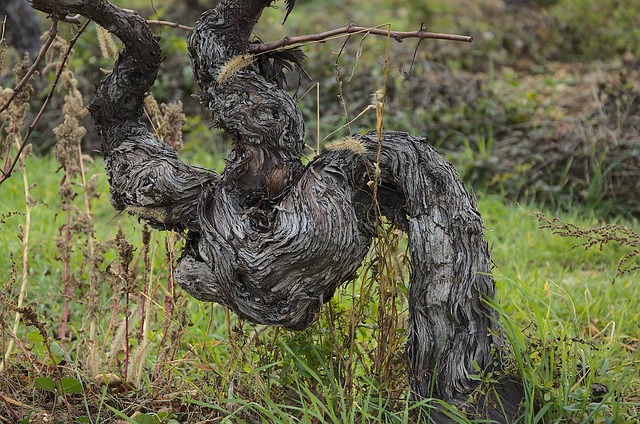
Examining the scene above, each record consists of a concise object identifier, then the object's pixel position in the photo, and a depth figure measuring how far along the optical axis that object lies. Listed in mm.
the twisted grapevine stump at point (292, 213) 4707
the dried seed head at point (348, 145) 4664
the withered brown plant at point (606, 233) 5082
